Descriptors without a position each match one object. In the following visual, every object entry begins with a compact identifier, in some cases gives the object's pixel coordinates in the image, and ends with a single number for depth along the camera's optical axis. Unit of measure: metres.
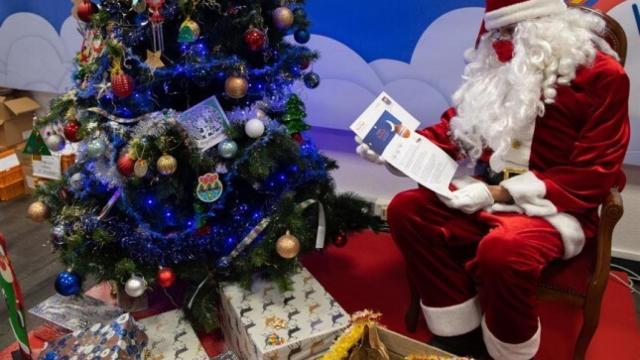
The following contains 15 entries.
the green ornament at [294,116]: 2.23
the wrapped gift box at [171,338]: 1.93
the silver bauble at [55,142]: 2.13
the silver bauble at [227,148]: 1.97
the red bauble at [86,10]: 2.13
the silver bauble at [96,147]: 1.93
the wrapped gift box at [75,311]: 2.12
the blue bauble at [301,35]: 2.27
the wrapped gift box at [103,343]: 1.83
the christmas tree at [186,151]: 1.96
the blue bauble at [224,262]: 2.15
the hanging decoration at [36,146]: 2.17
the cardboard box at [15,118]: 3.73
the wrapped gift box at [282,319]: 1.87
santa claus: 1.79
